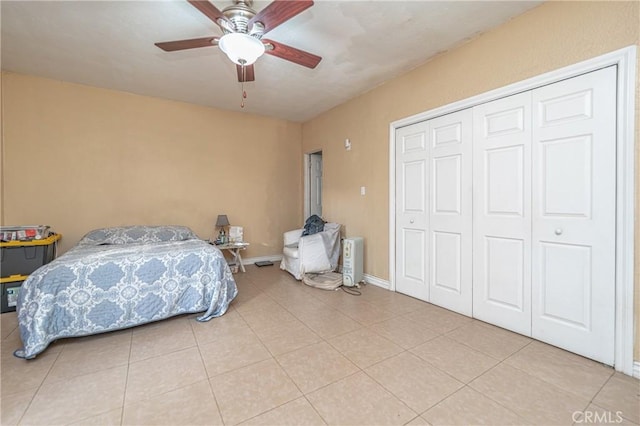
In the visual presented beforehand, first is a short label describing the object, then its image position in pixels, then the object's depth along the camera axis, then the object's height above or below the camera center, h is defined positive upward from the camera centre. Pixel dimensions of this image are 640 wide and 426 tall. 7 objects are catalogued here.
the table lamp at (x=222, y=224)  4.33 -0.24
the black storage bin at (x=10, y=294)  2.72 -0.87
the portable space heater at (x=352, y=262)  3.53 -0.71
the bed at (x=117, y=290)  2.02 -0.70
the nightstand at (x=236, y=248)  4.16 -0.61
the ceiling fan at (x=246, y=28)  1.64 +1.24
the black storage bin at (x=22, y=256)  2.74 -0.49
